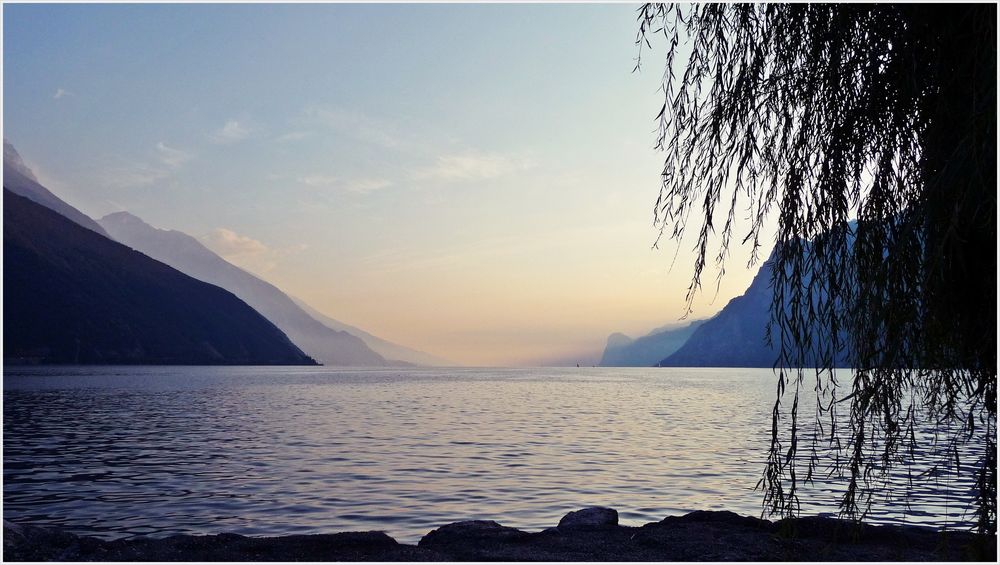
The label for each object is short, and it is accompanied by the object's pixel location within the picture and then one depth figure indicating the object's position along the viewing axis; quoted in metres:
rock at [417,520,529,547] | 8.78
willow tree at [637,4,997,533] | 4.68
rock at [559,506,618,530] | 9.70
